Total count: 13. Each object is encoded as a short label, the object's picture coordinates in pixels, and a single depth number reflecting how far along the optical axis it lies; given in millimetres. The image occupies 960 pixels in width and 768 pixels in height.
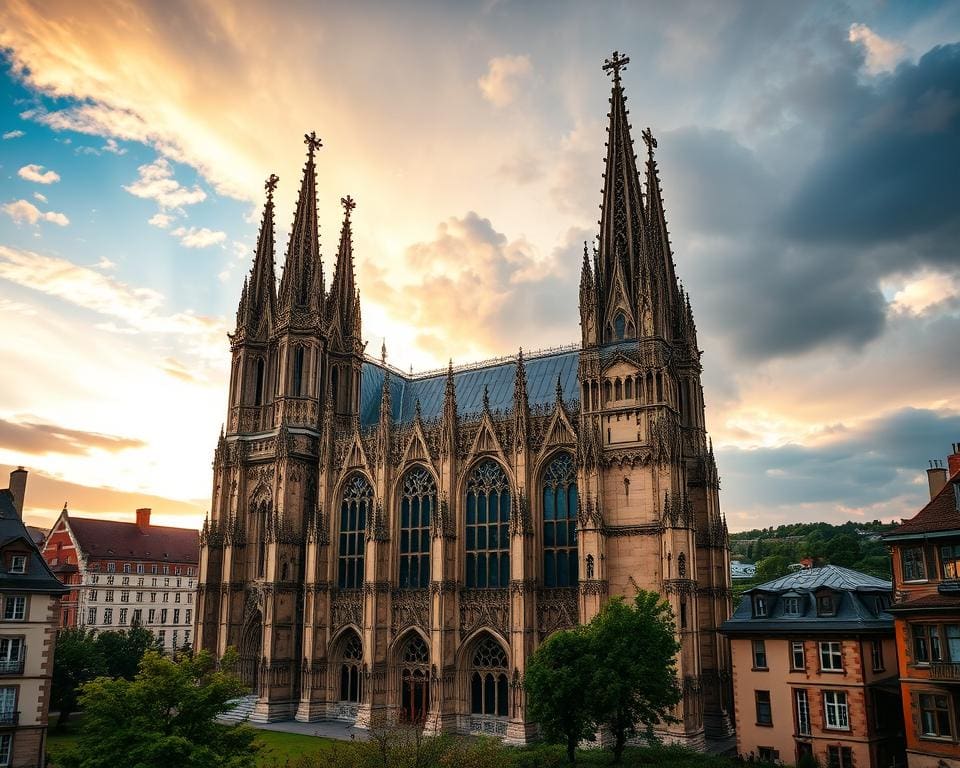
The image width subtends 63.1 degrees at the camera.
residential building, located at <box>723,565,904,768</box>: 36875
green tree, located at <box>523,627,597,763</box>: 33938
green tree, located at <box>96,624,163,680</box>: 60625
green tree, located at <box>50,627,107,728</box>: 53156
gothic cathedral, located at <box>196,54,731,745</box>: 46500
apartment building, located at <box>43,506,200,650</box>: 83000
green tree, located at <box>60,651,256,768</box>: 25594
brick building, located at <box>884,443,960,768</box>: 31609
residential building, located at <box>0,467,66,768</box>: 37312
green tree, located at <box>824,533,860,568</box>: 93750
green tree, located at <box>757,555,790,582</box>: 103462
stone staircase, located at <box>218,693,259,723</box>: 54375
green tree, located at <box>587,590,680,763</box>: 33781
